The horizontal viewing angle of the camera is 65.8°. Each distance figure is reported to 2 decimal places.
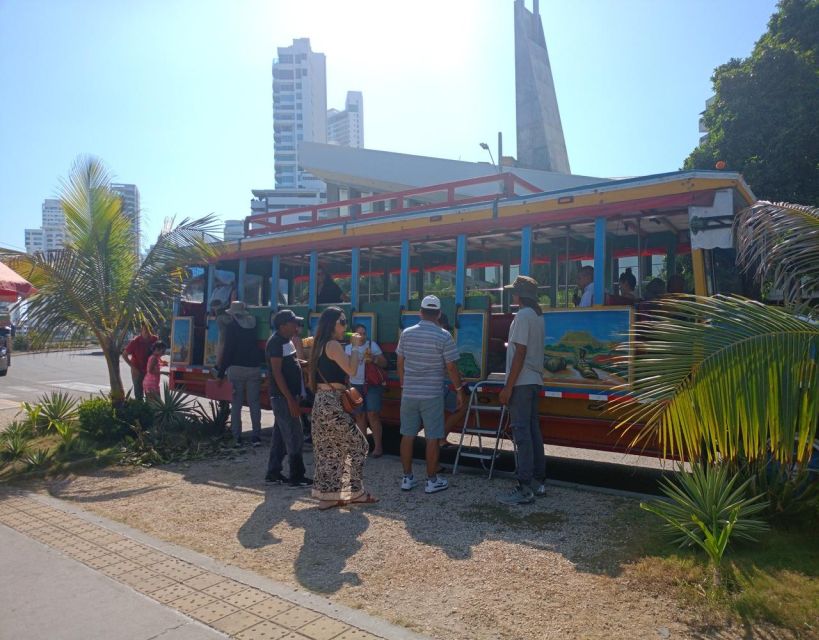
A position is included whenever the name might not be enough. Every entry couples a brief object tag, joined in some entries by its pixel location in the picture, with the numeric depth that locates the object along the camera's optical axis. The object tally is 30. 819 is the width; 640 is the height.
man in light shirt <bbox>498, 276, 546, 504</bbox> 5.29
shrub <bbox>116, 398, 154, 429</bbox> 8.08
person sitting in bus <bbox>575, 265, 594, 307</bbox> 6.40
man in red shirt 9.64
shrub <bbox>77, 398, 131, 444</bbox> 7.86
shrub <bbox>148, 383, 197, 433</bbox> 8.32
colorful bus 5.79
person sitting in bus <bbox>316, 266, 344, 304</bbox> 8.92
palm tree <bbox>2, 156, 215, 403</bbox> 7.79
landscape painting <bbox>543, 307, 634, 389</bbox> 5.71
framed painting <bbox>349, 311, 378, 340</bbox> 7.73
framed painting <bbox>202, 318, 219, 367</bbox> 9.65
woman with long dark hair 5.36
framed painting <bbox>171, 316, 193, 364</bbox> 10.26
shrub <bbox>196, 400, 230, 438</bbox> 8.50
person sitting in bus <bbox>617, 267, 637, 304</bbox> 7.32
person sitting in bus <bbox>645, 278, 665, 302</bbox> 7.15
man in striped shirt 5.59
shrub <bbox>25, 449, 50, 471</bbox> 6.90
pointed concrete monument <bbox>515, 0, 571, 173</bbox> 42.12
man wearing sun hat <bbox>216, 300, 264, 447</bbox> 8.04
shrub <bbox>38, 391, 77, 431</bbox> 8.48
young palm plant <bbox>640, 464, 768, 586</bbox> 3.98
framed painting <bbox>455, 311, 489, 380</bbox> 6.72
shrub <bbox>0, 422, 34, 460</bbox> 7.29
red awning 6.03
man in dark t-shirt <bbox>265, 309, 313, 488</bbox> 6.04
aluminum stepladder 6.28
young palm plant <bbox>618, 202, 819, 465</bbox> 3.19
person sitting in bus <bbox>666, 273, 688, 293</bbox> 6.83
